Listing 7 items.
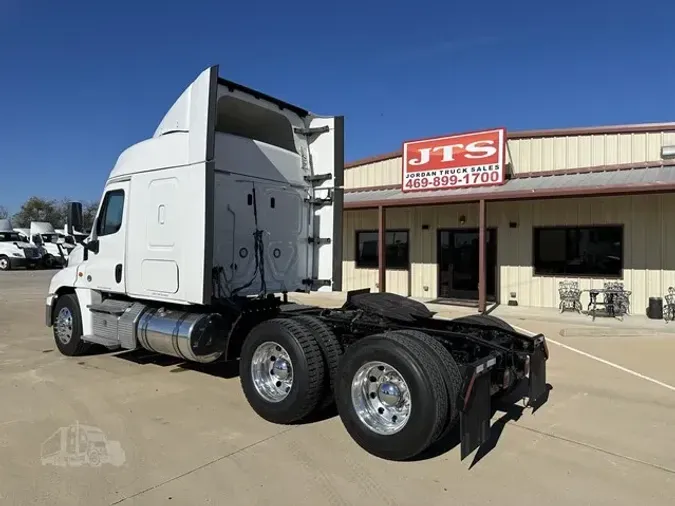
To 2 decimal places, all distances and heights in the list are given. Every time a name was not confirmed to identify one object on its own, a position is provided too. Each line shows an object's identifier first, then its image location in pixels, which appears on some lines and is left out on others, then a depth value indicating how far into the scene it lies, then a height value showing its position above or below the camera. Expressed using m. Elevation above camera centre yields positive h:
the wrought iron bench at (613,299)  11.99 -0.68
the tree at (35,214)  73.44 +7.32
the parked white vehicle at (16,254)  31.27 +0.60
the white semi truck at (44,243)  33.62 +1.40
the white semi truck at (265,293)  4.16 -0.34
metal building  12.26 +1.30
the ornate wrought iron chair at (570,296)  12.87 -0.66
